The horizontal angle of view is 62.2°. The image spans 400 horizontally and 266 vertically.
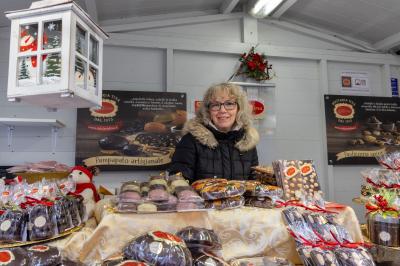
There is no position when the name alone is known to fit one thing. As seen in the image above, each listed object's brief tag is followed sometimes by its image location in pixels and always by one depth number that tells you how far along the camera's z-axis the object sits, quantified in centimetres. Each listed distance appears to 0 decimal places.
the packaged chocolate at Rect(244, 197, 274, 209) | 127
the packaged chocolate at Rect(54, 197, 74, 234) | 113
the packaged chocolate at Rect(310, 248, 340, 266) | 100
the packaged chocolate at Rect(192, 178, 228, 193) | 126
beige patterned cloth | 106
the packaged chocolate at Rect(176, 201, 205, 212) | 111
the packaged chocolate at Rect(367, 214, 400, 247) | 133
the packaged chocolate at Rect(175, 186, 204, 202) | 112
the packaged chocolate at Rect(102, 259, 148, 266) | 85
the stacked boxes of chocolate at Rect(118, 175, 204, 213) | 109
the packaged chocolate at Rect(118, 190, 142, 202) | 109
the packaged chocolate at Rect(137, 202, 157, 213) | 108
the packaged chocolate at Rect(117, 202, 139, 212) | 108
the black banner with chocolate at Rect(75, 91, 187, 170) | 332
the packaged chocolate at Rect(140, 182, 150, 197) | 114
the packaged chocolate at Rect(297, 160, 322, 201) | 140
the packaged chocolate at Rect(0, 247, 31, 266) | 87
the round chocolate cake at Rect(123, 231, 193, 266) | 87
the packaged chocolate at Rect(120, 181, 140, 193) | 115
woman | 191
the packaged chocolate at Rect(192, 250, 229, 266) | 94
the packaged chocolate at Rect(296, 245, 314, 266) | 104
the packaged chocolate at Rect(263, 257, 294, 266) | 111
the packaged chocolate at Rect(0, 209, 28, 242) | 105
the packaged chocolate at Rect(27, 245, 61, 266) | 92
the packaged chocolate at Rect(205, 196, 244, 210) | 119
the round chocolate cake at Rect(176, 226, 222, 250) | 100
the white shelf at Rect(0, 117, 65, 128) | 296
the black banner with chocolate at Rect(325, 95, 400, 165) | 392
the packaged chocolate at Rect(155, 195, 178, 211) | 111
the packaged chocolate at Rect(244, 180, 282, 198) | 128
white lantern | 103
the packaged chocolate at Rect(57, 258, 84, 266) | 98
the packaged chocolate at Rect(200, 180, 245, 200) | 120
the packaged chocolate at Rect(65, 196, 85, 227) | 121
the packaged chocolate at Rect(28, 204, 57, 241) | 108
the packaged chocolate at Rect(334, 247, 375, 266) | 101
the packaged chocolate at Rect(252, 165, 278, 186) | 153
